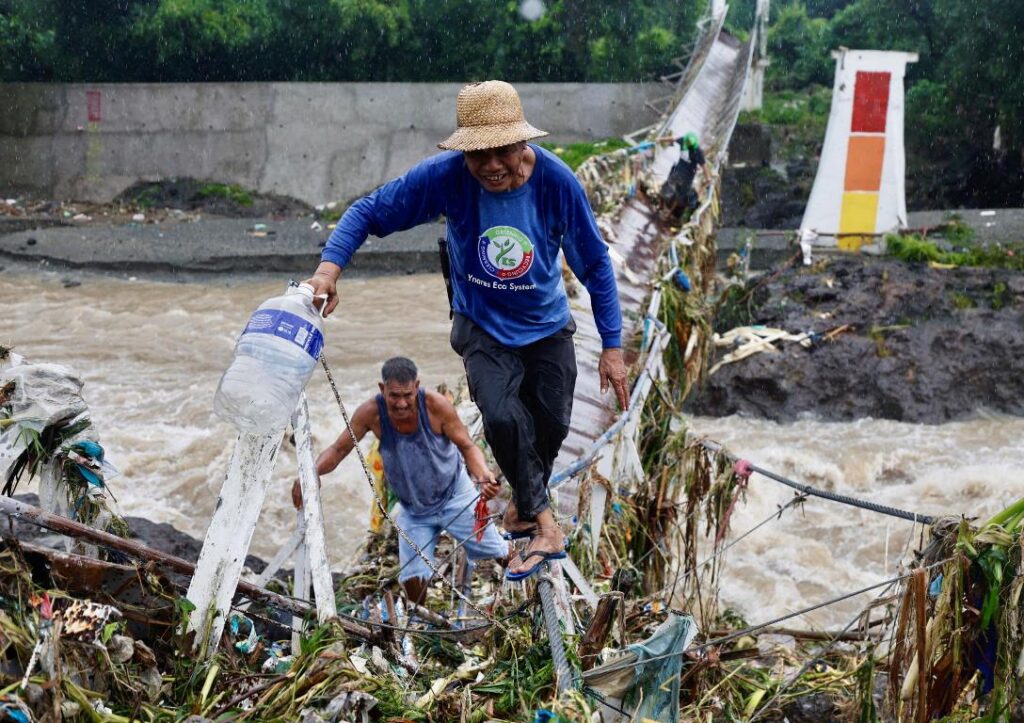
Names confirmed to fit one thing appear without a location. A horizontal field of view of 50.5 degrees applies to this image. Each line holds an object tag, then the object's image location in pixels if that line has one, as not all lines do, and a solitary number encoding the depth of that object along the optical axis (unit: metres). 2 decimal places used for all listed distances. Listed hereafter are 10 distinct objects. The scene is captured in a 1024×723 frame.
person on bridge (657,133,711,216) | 10.85
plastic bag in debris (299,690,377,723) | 2.43
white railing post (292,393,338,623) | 2.75
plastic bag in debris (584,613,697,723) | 2.53
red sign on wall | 20.06
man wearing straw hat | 2.98
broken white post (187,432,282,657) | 2.59
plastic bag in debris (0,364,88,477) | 2.74
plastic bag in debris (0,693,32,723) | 2.06
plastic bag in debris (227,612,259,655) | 3.02
